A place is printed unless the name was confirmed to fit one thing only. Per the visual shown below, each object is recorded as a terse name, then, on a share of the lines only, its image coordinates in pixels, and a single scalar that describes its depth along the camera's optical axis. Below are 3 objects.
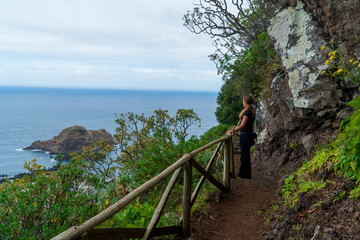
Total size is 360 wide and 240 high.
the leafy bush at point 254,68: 10.16
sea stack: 59.86
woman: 7.16
